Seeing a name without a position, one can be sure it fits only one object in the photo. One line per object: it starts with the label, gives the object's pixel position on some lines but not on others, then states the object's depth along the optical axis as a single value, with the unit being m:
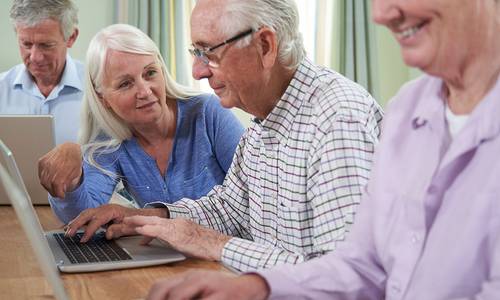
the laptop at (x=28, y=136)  2.53
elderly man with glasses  1.59
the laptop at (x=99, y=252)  1.62
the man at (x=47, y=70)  3.17
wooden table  1.49
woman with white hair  2.44
